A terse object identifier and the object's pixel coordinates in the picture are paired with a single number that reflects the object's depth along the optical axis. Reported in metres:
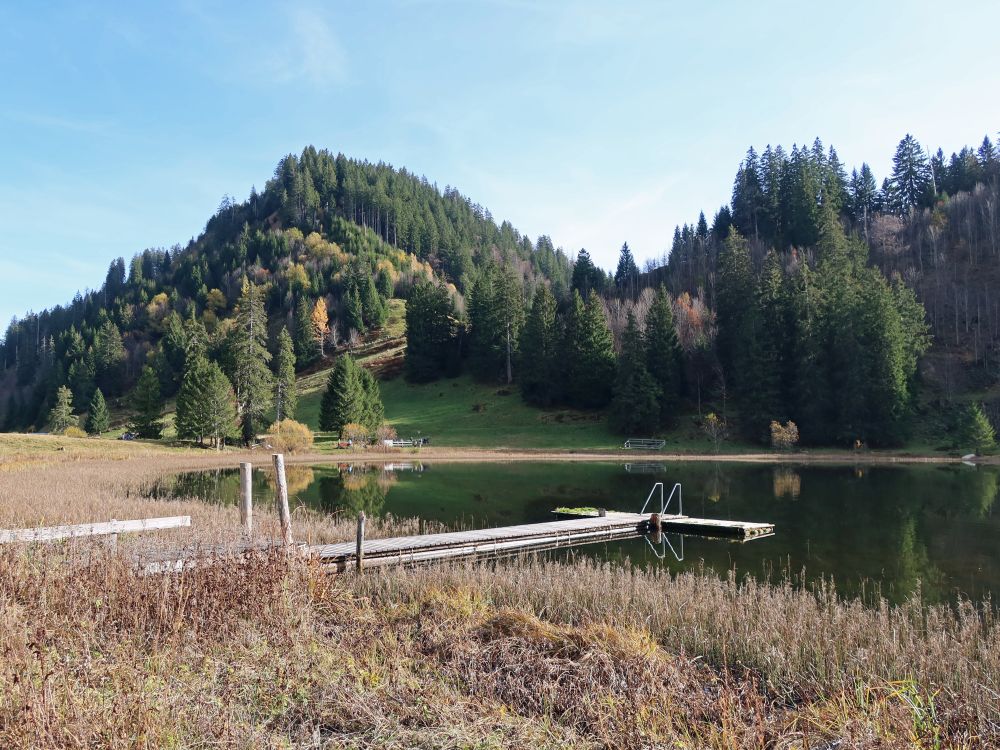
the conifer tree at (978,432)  49.56
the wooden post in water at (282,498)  12.19
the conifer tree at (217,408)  60.75
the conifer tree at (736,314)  63.75
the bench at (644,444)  59.00
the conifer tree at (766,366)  60.12
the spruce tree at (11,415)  116.56
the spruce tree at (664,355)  66.44
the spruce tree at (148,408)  66.75
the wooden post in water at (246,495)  15.62
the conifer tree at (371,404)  66.94
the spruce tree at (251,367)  66.19
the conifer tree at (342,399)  65.94
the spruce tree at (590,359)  72.25
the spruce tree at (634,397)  63.75
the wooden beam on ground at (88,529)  10.31
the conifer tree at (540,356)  74.75
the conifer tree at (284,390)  70.00
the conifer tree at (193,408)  60.78
